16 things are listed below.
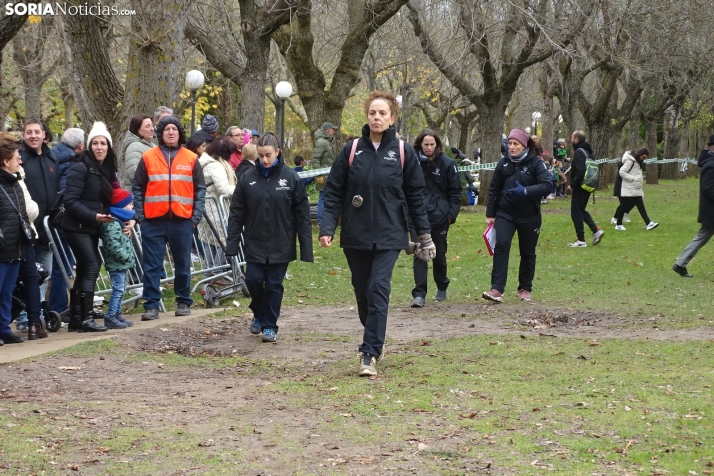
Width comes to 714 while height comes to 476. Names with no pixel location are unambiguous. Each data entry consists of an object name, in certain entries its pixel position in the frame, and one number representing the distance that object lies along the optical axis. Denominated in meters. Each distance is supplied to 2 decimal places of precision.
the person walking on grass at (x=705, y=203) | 14.12
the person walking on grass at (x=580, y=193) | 19.52
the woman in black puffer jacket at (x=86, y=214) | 9.68
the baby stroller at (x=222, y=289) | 11.98
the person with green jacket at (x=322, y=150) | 20.92
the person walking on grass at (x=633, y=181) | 22.06
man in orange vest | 10.38
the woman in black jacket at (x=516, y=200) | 11.77
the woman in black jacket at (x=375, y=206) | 7.85
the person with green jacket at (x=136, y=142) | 10.94
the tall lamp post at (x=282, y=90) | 25.19
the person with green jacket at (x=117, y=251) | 9.97
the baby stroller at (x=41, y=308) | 9.61
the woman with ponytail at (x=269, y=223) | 9.34
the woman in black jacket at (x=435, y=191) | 11.86
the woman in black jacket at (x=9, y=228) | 8.92
